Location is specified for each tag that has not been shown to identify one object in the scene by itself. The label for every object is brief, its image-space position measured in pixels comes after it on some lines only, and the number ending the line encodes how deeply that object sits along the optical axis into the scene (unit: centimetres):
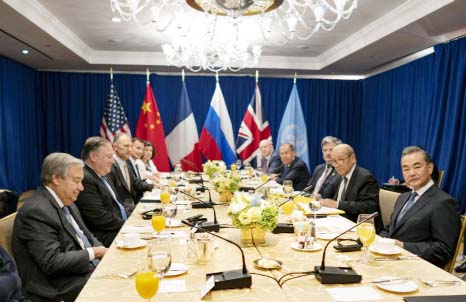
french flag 743
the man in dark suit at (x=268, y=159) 597
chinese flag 735
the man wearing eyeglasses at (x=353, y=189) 325
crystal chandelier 490
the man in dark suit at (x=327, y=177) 397
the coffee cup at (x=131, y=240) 199
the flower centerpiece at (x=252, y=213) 188
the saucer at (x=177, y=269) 159
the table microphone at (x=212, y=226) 230
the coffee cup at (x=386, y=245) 195
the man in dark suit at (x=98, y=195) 289
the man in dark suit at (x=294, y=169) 512
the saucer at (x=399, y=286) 146
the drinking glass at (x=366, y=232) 180
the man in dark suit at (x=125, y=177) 392
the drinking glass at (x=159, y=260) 137
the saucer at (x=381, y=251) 193
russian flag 740
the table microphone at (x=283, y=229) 232
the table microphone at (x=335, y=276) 153
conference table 141
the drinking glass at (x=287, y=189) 332
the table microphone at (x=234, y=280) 146
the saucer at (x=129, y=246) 197
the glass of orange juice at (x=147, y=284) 124
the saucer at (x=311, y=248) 195
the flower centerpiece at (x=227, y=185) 332
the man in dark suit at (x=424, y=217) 217
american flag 739
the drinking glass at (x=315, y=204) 249
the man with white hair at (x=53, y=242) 192
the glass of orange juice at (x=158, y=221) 212
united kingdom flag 742
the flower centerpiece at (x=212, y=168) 451
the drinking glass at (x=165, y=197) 286
